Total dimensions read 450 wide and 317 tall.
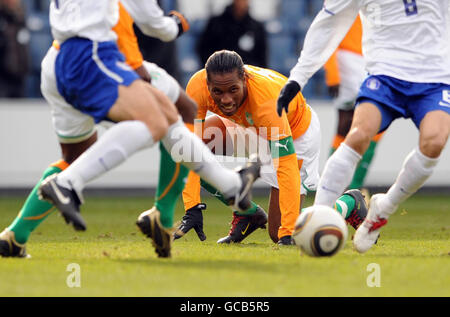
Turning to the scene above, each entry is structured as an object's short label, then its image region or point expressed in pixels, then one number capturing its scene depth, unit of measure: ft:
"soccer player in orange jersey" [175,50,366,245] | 38.24
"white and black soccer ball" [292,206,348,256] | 30.17
